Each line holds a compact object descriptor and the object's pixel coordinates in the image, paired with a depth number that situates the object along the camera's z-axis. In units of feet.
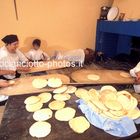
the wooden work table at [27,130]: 3.59
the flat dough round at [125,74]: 7.14
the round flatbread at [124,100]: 4.48
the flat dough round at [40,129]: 3.67
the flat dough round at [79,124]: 3.81
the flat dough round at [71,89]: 5.39
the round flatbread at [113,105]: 4.27
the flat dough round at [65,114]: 4.16
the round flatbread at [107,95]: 4.69
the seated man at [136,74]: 6.72
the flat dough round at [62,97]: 4.97
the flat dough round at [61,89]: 5.32
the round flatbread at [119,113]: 4.08
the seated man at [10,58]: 7.48
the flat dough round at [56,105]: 4.59
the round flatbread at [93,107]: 4.18
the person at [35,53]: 11.57
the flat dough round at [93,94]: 4.77
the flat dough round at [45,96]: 4.93
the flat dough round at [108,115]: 3.98
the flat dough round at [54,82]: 5.73
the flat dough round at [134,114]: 4.15
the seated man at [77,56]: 11.96
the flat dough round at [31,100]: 4.75
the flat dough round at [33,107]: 4.52
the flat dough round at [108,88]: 5.24
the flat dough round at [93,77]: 6.67
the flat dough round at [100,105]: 4.25
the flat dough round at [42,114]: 4.17
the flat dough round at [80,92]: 5.11
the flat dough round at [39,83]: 5.80
